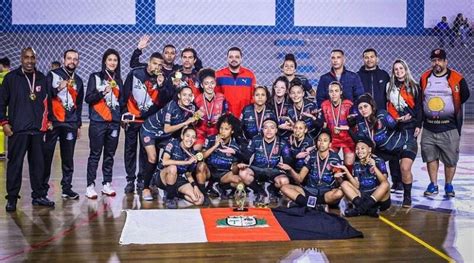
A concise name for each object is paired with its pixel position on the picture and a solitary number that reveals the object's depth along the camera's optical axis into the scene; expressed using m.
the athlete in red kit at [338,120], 6.05
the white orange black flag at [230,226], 4.62
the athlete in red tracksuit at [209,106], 6.17
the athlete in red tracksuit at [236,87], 6.48
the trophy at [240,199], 5.49
